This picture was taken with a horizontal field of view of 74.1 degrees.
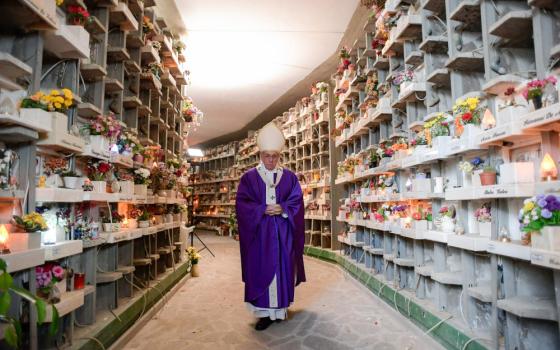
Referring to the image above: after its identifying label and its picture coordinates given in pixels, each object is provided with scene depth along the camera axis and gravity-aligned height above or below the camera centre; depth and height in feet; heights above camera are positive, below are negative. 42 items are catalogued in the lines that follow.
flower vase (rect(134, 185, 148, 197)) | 13.79 +0.62
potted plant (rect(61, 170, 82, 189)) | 9.29 +0.73
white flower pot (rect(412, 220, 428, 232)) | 11.93 -0.76
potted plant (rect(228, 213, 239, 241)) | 43.73 -2.52
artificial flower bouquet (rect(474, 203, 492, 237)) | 9.37 -0.45
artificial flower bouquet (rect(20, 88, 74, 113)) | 7.32 +2.25
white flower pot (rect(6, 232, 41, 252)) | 6.79 -0.60
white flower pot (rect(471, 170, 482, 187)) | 8.84 +0.54
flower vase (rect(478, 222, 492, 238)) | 9.44 -0.73
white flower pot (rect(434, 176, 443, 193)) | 11.32 +0.53
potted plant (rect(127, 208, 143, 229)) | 13.72 -0.39
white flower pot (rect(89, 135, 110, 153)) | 10.43 +1.84
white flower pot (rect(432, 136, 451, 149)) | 10.19 +1.66
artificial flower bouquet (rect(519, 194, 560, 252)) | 6.20 -0.36
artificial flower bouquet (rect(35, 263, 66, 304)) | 8.13 -1.61
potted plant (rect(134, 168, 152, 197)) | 13.85 +0.97
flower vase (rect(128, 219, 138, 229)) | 13.64 -0.63
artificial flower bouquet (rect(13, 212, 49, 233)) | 6.99 -0.26
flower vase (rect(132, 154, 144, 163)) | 13.69 +1.81
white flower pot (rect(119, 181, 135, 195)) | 12.35 +0.67
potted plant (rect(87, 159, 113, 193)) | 10.67 +1.02
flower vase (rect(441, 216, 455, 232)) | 10.57 -0.65
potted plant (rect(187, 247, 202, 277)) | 21.46 -3.15
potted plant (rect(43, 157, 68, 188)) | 8.96 +0.95
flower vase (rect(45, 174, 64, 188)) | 8.87 +0.65
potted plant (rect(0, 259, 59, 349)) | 3.60 -0.96
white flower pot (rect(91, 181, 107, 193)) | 10.57 +0.61
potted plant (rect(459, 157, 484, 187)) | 9.00 +0.77
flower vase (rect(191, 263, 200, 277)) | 21.69 -3.81
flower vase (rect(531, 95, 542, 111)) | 6.82 +1.81
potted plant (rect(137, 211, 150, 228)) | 14.51 -0.53
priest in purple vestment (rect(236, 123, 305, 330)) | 12.46 -0.97
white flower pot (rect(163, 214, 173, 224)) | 18.15 -0.60
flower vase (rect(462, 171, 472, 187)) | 9.86 +0.58
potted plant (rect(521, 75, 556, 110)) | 6.64 +2.02
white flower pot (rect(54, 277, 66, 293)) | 9.10 -1.92
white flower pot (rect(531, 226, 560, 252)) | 6.18 -0.67
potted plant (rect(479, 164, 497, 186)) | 8.37 +0.56
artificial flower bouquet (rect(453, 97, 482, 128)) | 8.93 +2.21
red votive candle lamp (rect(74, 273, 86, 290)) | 9.68 -1.92
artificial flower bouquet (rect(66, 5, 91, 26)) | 9.43 +4.96
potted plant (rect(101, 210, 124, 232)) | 11.54 -0.47
